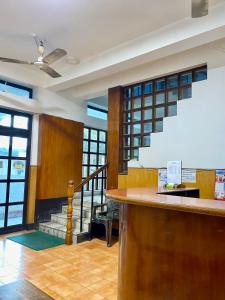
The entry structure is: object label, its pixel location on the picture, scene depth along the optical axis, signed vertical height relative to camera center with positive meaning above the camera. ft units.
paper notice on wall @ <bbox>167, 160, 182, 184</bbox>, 8.64 -0.07
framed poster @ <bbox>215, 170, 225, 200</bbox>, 8.77 -0.52
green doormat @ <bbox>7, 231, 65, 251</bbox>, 13.33 -4.25
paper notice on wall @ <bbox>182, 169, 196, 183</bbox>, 11.92 -0.23
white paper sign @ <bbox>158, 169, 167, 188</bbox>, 11.18 -0.34
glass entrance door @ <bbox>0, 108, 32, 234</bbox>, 15.57 +0.02
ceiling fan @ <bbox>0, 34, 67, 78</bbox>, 10.39 +4.83
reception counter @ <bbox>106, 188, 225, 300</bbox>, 4.82 -1.70
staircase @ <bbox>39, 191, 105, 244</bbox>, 14.89 -3.53
